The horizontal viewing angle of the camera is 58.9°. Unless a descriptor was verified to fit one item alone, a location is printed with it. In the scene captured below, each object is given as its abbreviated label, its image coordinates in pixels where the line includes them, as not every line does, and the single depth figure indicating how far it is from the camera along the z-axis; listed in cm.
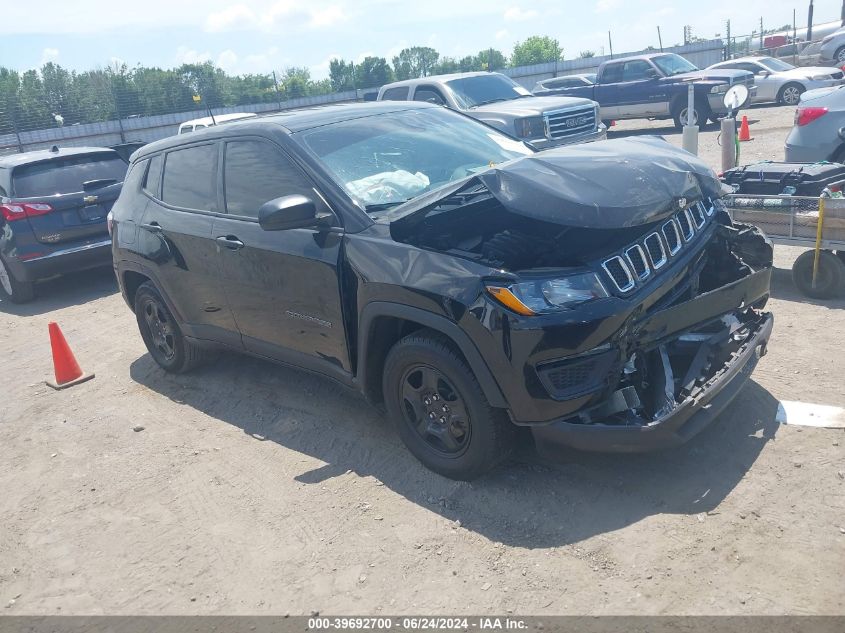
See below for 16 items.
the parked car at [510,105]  1143
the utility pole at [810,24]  3969
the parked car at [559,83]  2218
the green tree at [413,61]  4438
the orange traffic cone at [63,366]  621
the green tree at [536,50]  7944
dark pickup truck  1767
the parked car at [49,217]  884
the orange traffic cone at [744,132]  1461
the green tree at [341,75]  4200
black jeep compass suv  335
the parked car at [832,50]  2705
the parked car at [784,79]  2052
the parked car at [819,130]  735
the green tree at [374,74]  4044
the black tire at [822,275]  580
